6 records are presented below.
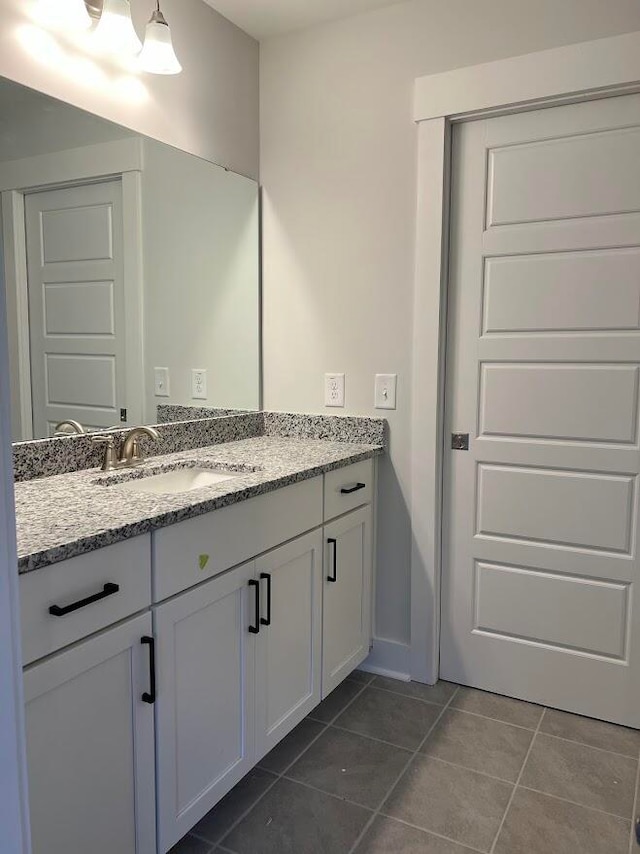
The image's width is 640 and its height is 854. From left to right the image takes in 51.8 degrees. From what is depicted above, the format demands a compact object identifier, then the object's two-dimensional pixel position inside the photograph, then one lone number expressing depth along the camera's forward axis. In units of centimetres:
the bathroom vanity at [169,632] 118
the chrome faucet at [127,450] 188
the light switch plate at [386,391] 239
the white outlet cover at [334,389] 249
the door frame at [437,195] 198
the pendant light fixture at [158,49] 189
